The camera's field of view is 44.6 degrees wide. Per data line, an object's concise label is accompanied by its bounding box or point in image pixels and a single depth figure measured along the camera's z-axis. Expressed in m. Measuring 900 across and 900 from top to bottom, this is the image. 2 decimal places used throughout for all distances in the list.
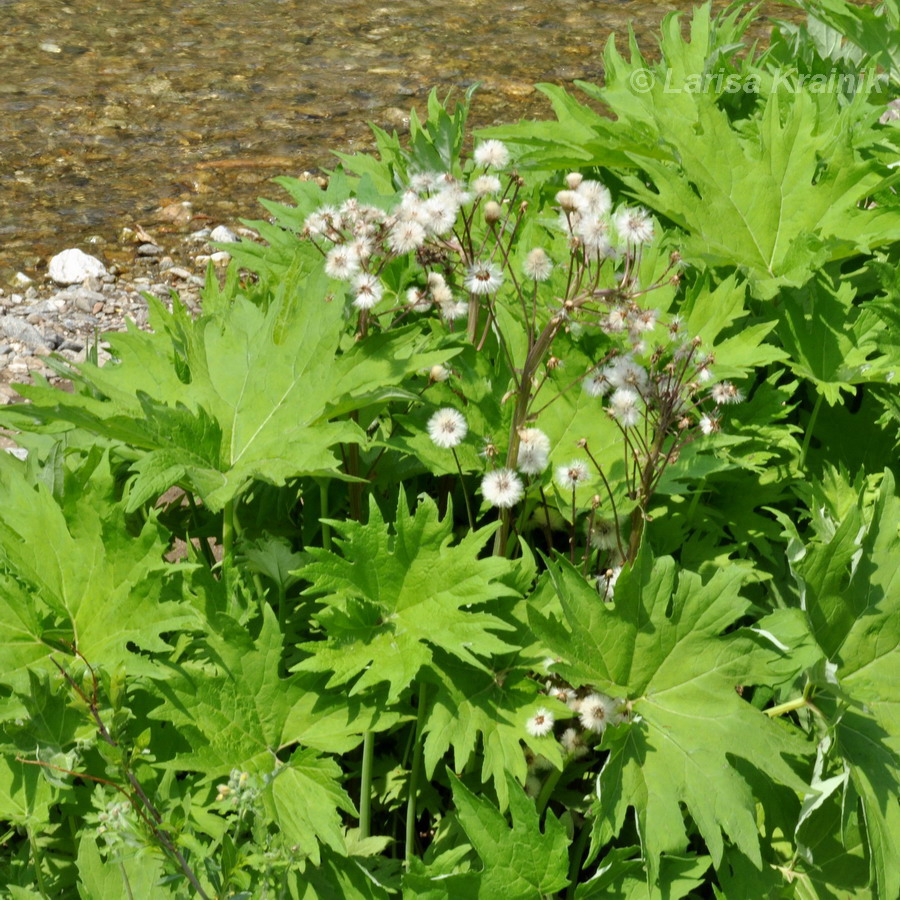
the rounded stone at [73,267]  5.14
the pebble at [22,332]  4.60
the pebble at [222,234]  5.46
